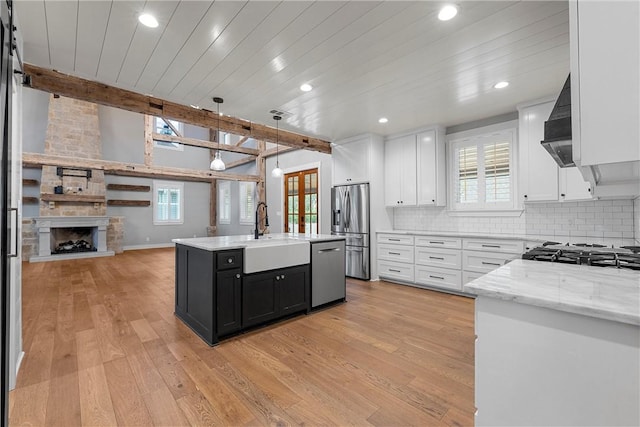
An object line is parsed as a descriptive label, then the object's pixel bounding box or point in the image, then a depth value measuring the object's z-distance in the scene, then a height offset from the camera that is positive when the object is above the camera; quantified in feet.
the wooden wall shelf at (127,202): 28.00 +1.40
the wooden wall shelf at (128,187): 28.12 +2.92
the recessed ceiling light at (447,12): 6.32 +4.54
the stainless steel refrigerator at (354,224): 16.53 -0.53
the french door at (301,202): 21.81 +1.11
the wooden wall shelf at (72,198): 23.21 +1.57
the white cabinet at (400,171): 15.89 +2.47
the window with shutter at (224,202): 34.06 +1.67
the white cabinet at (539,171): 10.89 +1.71
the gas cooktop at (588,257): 4.87 -0.81
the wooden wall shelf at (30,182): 23.54 +2.85
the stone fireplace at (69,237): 22.93 -1.70
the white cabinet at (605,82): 3.16 +1.53
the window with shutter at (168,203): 30.89 +1.47
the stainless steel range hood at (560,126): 5.11 +1.59
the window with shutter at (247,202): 30.50 +1.51
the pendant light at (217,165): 14.88 +2.62
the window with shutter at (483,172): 13.40 +2.08
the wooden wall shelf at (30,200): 23.61 +1.39
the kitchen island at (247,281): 8.69 -2.22
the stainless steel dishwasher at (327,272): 11.44 -2.36
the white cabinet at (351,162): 16.79 +3.24
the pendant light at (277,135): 13.78 +4.58
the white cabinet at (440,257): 12.36 -2.04
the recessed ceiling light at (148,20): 6.66 +4.61
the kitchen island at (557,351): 2.79 -1.47
